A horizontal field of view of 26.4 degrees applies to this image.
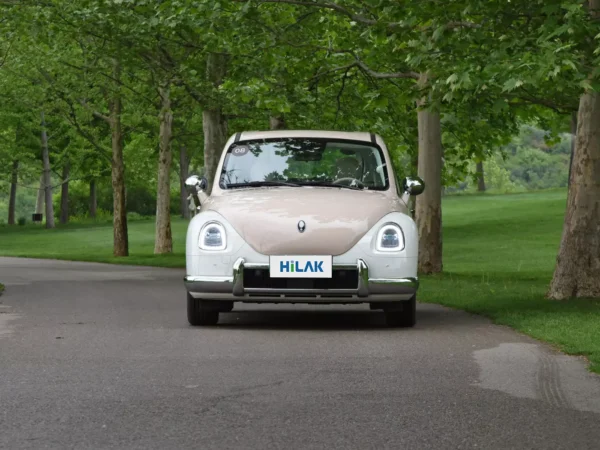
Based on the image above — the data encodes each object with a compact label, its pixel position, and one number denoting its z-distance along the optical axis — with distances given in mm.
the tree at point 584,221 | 15945
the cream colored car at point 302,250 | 11773
